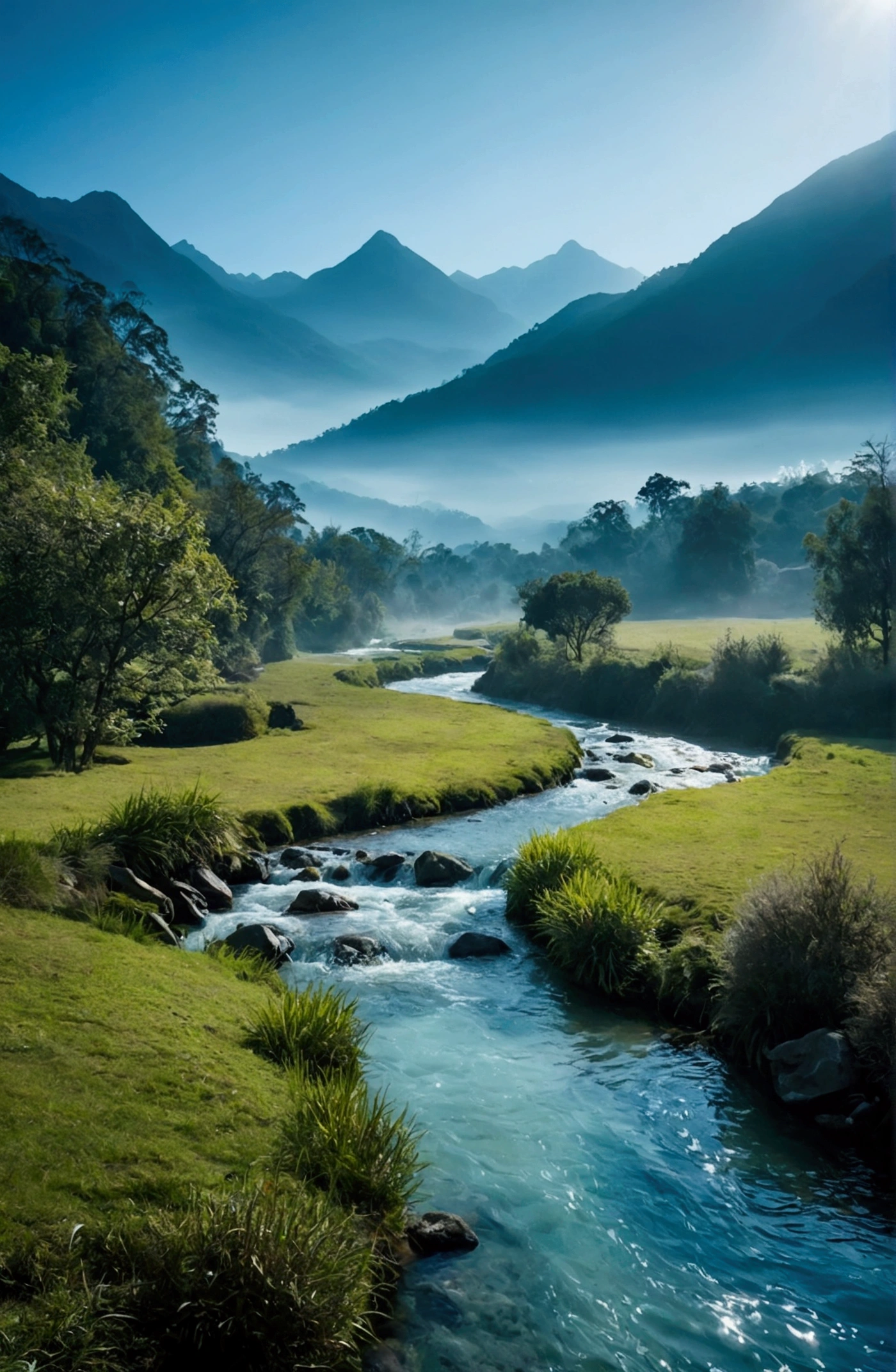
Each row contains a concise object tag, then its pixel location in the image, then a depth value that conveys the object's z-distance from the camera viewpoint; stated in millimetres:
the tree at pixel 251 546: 81375
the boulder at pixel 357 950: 18953
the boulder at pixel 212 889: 22047
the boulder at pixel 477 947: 19797
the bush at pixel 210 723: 44531
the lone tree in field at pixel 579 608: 78938
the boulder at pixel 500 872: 24619
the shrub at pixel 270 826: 28859
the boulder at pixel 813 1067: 13047
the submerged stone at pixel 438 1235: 9711
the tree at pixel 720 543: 163250
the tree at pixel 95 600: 28797
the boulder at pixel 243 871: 24406
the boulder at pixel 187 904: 20641
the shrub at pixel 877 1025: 12742
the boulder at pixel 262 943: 18406
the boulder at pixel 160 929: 18281
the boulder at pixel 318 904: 22062
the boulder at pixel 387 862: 25844
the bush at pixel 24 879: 16422
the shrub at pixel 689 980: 16375
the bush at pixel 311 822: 30406
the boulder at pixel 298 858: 26469
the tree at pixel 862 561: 53156
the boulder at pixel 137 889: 19469
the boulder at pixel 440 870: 24812
